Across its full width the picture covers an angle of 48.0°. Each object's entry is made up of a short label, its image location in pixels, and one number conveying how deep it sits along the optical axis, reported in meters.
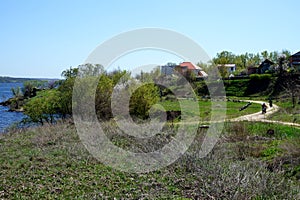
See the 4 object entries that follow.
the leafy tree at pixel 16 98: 51.87
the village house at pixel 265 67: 60.50
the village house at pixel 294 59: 58.38
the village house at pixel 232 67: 72.04
